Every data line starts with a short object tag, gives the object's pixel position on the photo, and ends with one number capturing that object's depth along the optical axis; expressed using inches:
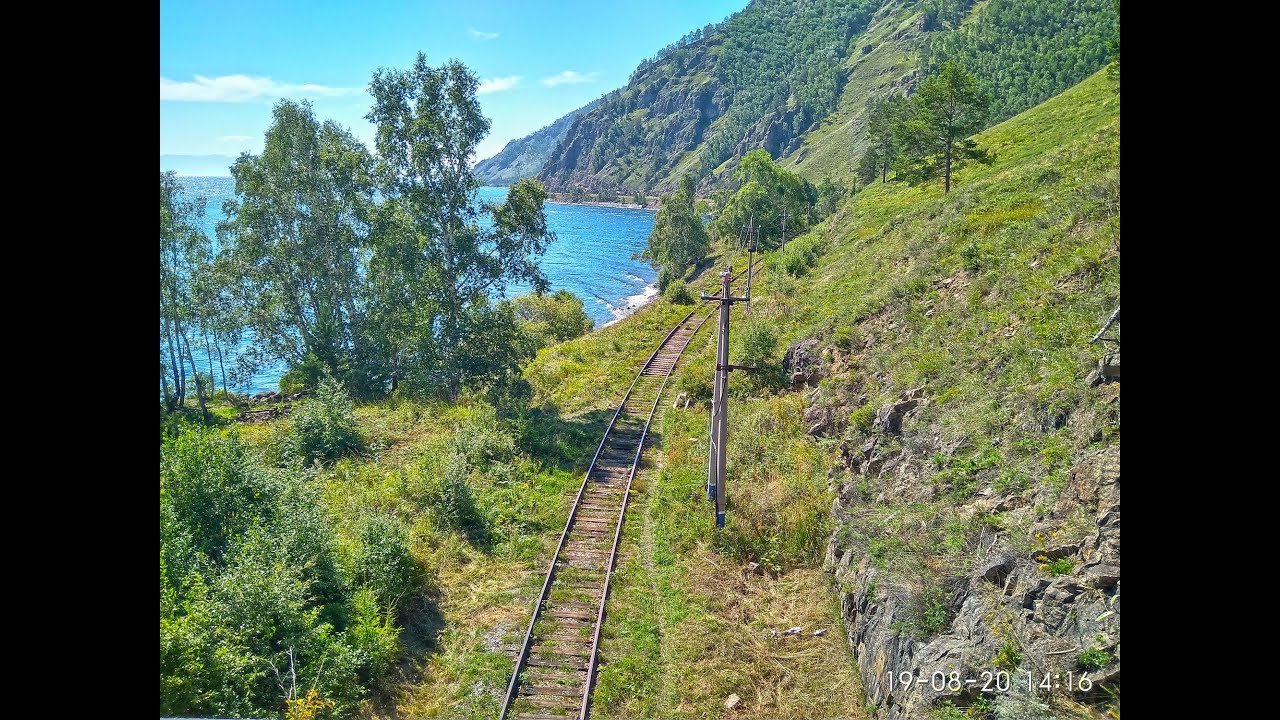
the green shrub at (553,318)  1662.2
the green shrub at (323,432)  761.6
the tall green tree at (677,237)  2630.4
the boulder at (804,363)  771.4
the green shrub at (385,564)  469.7
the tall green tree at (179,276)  1135.6
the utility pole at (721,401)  540.4
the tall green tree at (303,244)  1136.8
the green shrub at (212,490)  464.4
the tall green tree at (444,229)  862.5
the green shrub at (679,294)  1769.2
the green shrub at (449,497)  581.9
